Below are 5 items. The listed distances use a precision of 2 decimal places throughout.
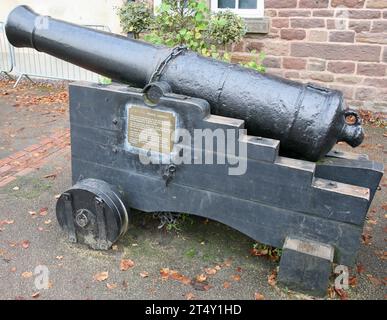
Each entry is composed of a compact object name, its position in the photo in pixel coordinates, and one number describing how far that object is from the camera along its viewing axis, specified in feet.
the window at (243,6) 24.39
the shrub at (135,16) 23.21
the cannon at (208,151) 9.54
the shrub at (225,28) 20.63
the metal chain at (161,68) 10.71
